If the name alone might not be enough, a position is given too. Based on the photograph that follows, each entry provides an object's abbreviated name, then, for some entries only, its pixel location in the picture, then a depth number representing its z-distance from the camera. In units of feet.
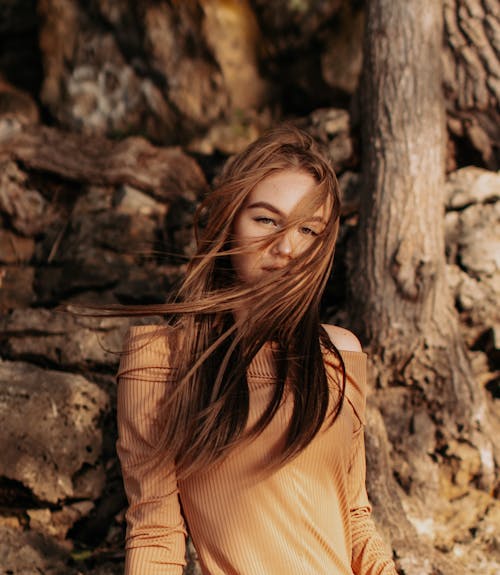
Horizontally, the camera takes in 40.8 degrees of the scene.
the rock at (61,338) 12.78
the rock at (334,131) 16.05
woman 6.84
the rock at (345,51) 20.24
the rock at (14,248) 17.01
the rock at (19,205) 17.38
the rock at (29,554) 9.75
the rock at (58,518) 11.08
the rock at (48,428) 10.86
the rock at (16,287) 15.62
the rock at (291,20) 20.54
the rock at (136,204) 17.24
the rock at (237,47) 20.86
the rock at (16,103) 22.23
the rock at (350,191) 14.82
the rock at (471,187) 14.06
